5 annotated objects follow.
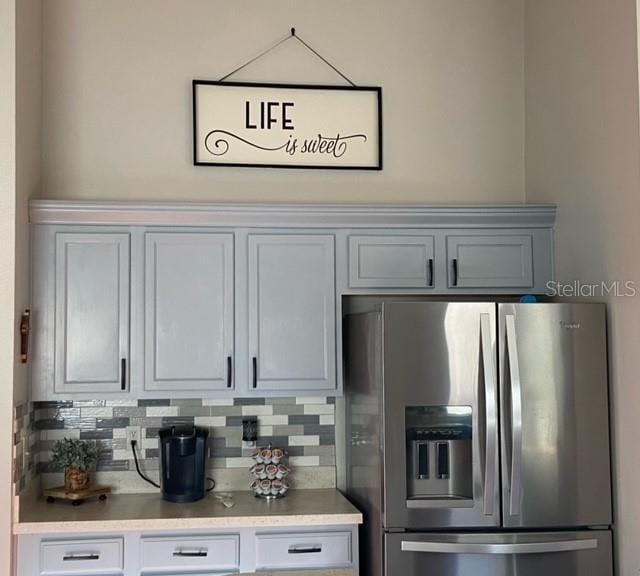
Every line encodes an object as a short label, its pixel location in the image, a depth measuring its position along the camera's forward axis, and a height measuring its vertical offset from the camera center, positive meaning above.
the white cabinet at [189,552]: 3.21 -0.85
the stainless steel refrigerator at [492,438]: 3.00 -0.39
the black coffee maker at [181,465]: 3.53 -0.55
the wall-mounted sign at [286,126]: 3.88 +0.99
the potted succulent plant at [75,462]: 3.54 -0.54
